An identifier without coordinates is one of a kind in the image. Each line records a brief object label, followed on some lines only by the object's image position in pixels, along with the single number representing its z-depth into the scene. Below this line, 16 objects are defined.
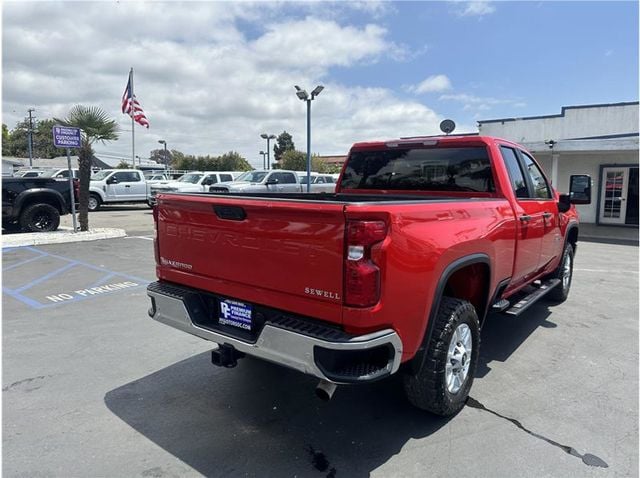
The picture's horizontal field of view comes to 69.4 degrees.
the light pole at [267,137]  31.11
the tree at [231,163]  64.22
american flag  29.78
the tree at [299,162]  53.47
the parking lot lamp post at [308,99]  18.45
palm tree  12.36
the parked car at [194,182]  20.47
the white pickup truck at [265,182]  18.80
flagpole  29.29
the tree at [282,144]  89.66
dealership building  16.19
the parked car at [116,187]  20.80
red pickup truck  2.51
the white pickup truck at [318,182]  21.91
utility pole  49.78
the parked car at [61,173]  22.39
